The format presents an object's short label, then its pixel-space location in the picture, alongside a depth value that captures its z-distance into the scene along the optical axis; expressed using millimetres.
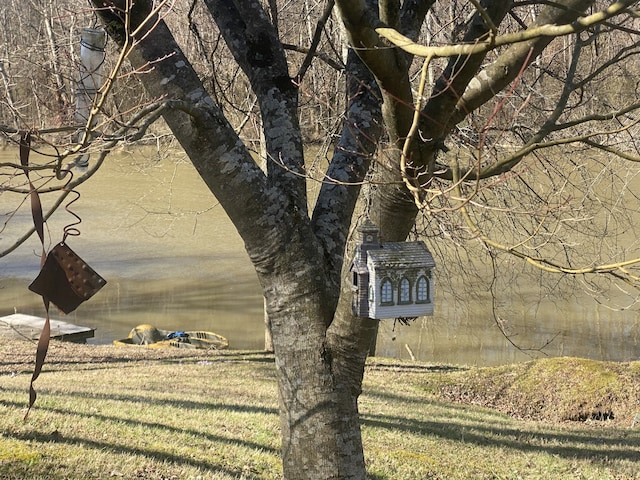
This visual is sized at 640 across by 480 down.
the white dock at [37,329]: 14452
